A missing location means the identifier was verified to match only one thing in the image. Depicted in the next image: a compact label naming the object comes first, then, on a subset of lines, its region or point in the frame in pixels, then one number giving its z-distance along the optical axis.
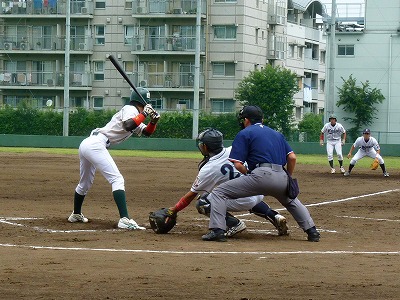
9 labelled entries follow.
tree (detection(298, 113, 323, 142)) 70.51
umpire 11.92
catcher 12.58
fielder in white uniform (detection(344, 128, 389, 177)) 30.41
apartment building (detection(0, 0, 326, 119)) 69.94
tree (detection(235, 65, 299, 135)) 65.56
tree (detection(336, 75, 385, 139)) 67.44
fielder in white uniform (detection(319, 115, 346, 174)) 32.94
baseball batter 13.16
